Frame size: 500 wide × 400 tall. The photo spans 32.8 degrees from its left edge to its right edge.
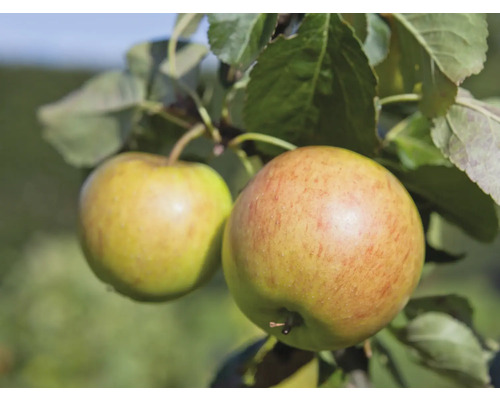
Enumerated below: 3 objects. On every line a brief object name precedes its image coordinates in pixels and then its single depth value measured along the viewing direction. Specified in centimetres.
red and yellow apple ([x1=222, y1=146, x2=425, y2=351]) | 28
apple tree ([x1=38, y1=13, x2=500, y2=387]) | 30
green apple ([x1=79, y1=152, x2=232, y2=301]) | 33
